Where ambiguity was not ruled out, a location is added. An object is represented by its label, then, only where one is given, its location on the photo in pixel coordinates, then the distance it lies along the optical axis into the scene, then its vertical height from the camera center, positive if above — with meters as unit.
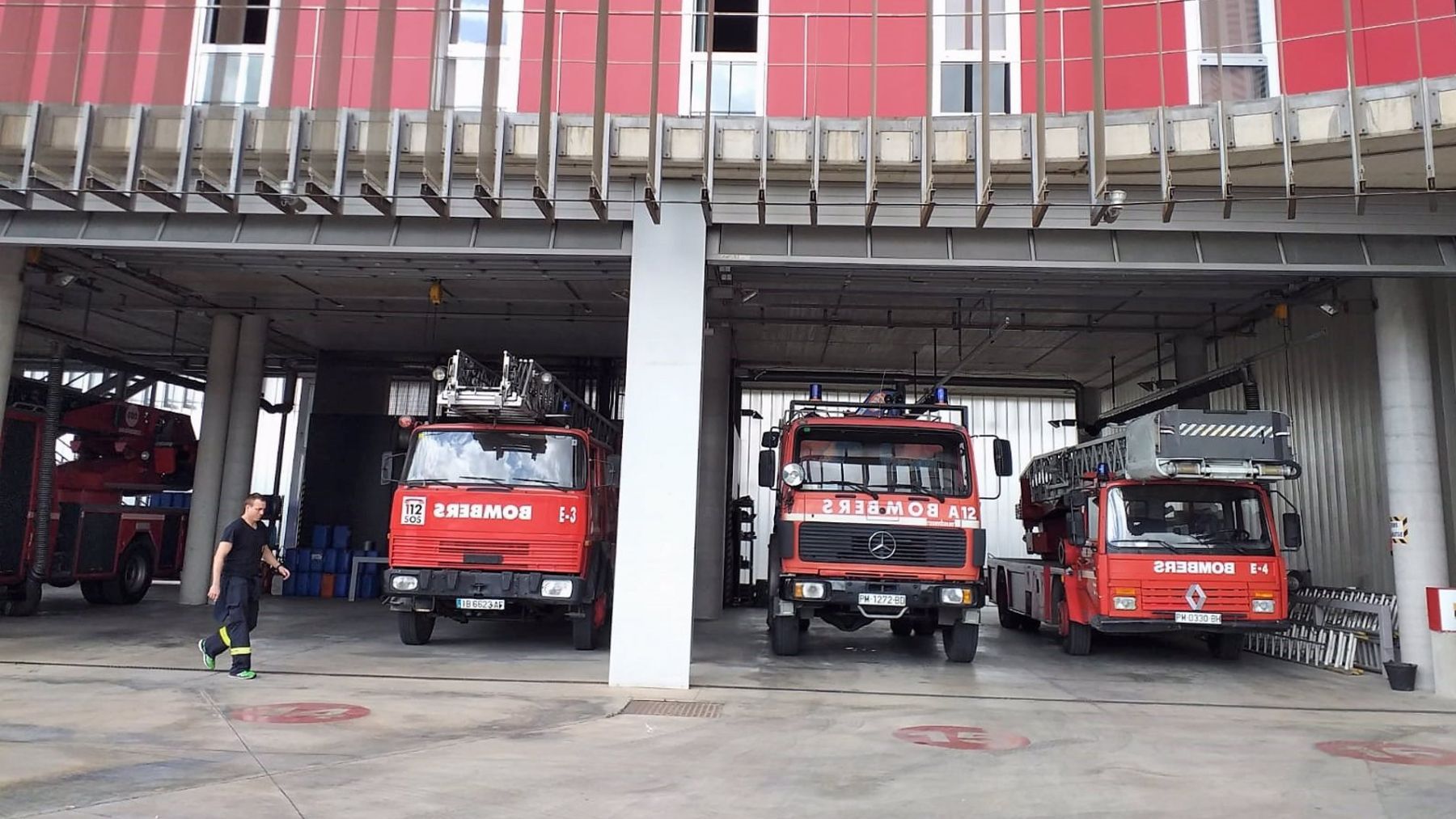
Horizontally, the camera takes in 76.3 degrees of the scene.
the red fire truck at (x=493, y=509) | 10.20 +0.21
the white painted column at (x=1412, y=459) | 9.93 +1.04
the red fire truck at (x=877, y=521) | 10.09 +0.20
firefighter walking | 8.70 -0.64
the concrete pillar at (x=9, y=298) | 11.27 +2.60
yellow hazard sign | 10.08 +0.26
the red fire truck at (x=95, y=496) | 12.82 +0.27
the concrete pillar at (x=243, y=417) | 16.77 +1.87
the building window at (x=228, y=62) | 11.58 +5.69
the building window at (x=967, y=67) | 11.29 +5.76
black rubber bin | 9.73 -1.26
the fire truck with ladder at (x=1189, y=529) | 10.48 +0.24
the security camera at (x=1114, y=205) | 8.30 +3.21
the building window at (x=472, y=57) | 10.97 +5.61
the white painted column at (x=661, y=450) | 9.05 +0.83
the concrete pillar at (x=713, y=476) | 15.69 +1.00
